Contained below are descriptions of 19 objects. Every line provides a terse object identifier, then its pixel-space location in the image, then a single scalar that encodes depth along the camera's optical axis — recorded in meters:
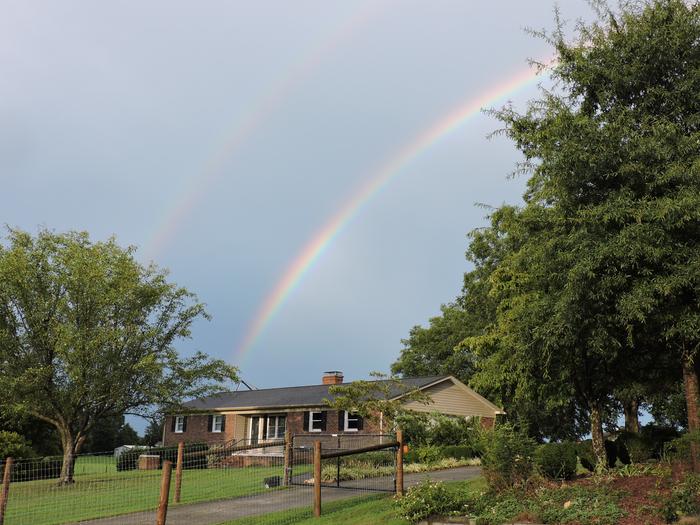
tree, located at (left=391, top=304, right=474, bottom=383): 43.66
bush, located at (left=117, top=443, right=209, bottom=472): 19.48
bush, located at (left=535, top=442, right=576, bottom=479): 12.37
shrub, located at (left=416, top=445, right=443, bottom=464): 23.09
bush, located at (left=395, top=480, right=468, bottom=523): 10.41
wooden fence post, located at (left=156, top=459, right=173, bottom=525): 10.08
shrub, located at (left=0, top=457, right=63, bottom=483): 23.82
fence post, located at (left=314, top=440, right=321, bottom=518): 12.11
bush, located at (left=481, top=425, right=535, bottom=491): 11.06
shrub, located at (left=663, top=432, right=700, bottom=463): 10.35
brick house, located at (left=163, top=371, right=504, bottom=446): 32.28
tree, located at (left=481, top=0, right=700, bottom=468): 11.87
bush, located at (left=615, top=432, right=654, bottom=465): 13.68
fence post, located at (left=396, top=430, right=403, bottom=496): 12.87
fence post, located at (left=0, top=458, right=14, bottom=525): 12.24
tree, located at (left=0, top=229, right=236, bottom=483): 24.83
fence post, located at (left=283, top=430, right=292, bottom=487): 17.08
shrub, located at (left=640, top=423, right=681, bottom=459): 14.13
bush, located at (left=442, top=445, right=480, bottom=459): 23.95
